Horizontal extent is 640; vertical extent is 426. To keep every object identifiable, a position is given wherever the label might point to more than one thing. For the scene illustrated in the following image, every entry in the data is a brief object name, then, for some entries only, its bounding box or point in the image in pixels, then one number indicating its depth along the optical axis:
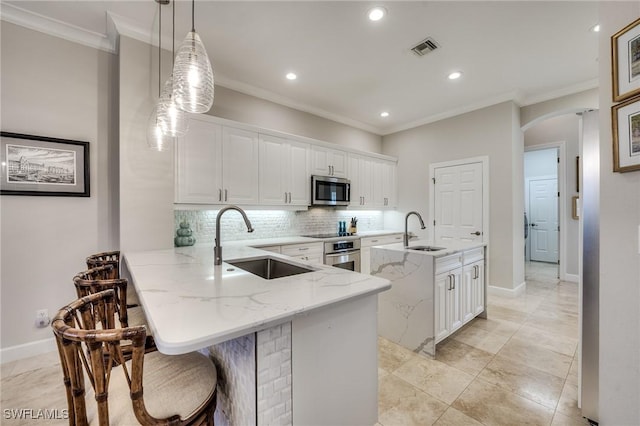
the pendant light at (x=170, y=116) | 1.90
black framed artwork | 2.25
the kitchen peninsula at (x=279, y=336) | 0.93
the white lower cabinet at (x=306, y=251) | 3.44
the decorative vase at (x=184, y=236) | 3.01
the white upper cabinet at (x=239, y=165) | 3.22
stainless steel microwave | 4.08
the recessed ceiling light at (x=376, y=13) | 2.24
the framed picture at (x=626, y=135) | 1.21
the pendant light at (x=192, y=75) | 1.52
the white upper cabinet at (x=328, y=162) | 4.17
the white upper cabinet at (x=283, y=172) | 3.59
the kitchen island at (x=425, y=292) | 2.37
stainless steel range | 3.82
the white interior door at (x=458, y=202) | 4.20
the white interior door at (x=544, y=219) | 6.32
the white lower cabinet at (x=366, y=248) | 4.31
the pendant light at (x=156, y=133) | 2.30
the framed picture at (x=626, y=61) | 1.21
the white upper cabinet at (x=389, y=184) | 5.23
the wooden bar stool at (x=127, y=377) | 0.78
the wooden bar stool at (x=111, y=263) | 1.82
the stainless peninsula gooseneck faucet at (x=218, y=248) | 1.79
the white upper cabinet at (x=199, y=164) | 2.88
